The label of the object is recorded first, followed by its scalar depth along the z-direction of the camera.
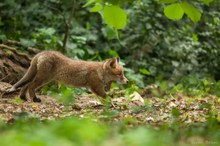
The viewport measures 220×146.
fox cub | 19.69
